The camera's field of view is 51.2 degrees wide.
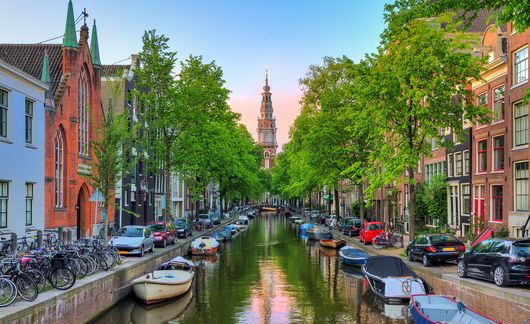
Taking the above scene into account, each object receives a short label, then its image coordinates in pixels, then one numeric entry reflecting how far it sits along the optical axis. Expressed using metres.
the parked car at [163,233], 37.72
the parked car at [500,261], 18.59
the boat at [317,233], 50.22
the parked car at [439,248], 26.78
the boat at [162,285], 22.11
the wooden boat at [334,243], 45.91
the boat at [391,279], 22.20
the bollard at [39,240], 27.50
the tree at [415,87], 28.94
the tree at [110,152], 25.92
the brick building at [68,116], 34.28
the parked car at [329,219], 65.44
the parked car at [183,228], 47.19
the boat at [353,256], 33.78
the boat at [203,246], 40.03
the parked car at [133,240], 29.58
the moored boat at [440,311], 15.93
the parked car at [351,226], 49.59
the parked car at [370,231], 41.19
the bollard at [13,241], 25.84
